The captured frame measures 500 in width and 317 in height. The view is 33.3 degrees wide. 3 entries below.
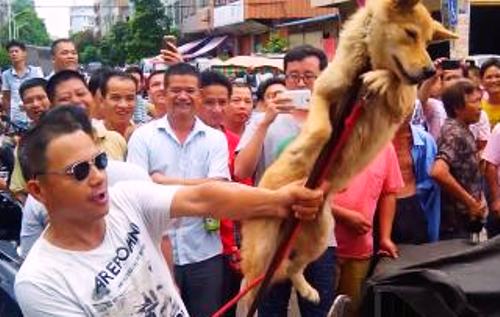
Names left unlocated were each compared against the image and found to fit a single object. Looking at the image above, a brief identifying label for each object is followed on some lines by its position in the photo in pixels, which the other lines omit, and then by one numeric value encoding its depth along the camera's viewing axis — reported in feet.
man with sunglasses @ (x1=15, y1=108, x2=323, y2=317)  8.12
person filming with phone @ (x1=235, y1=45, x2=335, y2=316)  15.29
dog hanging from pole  7.97
